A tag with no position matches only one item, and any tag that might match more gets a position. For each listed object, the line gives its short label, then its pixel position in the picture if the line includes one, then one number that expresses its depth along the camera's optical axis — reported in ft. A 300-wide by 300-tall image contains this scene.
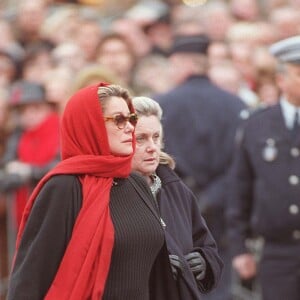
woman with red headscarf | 38.78
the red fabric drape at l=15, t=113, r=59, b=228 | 69.36
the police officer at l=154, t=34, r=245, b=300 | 64.03
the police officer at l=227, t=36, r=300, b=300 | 57.41
